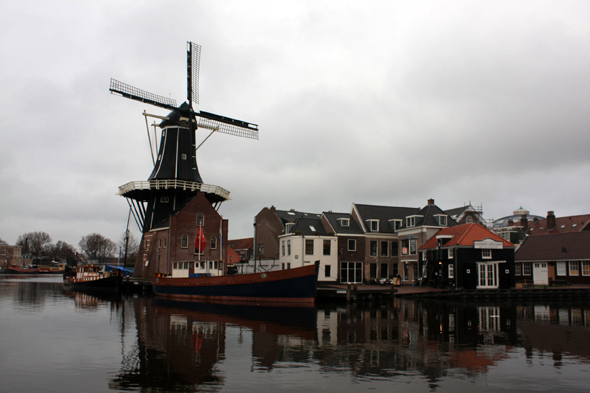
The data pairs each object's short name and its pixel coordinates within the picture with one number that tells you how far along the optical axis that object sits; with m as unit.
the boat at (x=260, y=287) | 30.75
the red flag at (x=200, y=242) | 37.66
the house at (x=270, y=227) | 56.62
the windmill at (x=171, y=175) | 47.72
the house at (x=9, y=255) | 137.09
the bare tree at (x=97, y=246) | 129.62
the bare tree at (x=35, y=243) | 152.38
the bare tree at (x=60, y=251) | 152.75
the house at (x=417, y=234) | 45.88
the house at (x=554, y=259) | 46.56
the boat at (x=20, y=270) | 122.69
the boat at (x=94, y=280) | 48.06
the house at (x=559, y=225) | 61.28
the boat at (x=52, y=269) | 127.33
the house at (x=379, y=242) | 48.69
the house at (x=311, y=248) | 44.88
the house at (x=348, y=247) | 47.31
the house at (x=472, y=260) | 39.69
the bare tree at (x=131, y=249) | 99.90
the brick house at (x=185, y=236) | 44.16
